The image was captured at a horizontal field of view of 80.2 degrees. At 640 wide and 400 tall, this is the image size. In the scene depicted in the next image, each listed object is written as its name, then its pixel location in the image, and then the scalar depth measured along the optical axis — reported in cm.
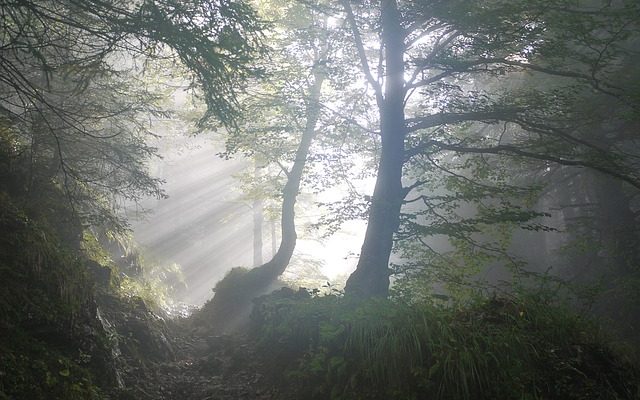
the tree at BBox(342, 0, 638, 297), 671
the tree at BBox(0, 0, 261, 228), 491
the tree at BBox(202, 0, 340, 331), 1020
